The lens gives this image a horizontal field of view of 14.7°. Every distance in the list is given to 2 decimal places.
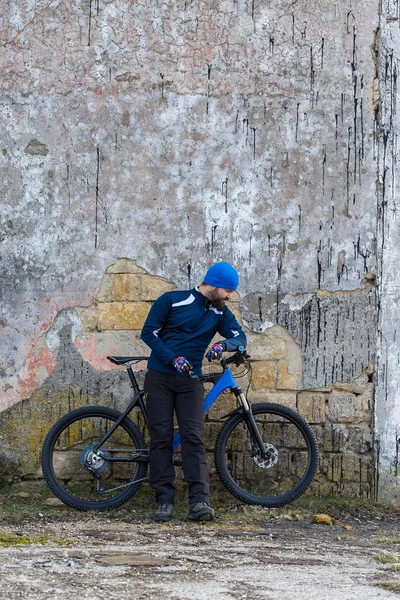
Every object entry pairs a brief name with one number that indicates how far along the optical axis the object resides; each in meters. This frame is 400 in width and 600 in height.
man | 10.34
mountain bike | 10.80
